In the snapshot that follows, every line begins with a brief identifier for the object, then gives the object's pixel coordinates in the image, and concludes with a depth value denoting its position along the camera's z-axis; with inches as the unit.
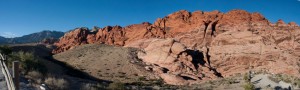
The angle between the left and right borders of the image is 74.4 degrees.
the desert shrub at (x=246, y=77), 1127.2
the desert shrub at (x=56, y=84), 469.8
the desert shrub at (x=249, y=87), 867.4
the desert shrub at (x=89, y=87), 614.2
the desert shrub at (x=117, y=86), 693.4
